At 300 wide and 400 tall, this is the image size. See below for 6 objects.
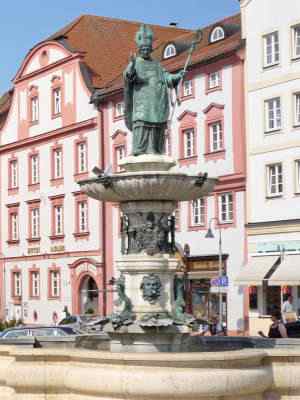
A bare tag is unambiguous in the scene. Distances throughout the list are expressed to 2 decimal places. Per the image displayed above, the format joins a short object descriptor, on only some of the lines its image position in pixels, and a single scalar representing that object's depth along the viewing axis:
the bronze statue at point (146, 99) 17.02
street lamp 37.21
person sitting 19.95
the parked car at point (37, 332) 22.94
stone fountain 16.30
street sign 35.34
